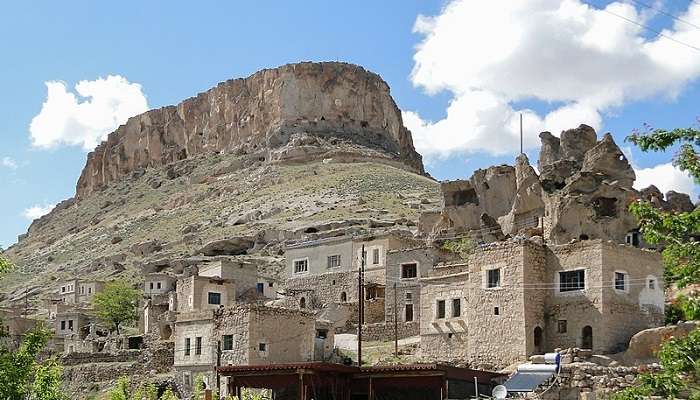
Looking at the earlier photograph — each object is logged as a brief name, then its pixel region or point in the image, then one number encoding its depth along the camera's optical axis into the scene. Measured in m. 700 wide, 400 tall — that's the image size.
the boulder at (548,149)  68.62
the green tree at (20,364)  22.14
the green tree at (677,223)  16.06
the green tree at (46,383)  22.97
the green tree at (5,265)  22.20
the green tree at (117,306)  71.50
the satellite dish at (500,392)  31.01
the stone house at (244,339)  43.19
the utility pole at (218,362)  40.09
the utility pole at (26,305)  80.36
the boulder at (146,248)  103.56
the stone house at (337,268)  58.00
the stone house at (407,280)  51.41
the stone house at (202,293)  56.47
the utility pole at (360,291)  41.81
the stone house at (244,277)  64.31
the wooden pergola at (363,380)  35.06
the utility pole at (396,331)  45.72
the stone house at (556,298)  38.50
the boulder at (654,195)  60.34
